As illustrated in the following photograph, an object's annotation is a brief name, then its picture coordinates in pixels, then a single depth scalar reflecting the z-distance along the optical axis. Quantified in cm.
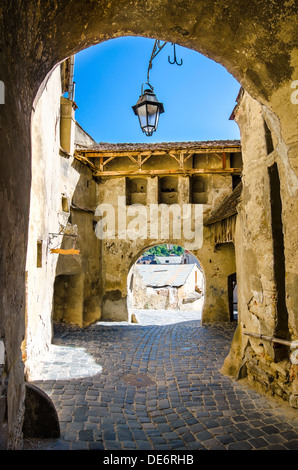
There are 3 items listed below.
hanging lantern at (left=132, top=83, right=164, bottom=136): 581
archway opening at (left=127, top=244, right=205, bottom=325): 1475
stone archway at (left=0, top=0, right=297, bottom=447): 248
